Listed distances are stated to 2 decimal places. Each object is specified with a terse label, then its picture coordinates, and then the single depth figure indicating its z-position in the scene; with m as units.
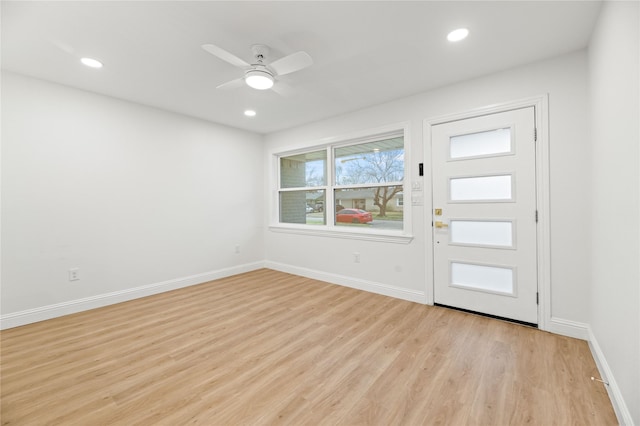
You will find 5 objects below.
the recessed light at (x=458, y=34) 2.09
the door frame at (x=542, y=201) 2.49
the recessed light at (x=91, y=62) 2.49
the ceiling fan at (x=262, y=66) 2.02
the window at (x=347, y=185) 3.70
